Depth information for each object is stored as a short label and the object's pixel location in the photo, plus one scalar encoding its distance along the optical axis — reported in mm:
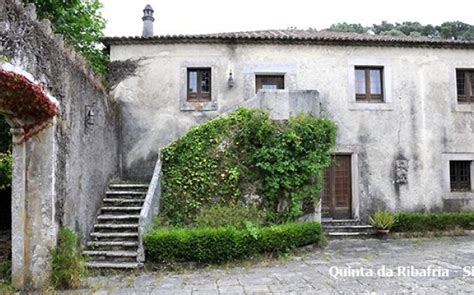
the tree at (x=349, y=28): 37875
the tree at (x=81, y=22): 11155
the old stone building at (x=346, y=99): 12930
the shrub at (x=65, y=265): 6672
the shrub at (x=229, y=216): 9031
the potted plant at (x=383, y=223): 11898
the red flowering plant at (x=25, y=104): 5978
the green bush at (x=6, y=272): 6824
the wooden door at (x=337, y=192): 12875
